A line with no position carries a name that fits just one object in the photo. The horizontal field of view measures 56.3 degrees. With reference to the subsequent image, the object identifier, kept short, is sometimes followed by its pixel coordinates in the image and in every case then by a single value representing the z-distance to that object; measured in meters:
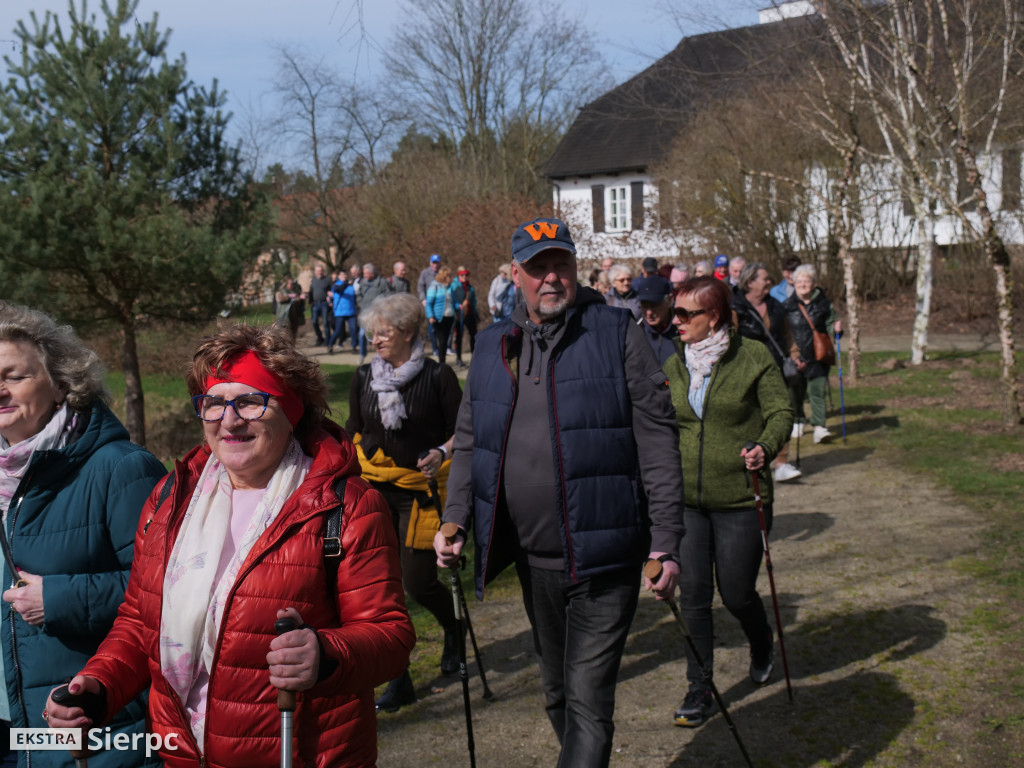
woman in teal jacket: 2.84
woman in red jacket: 2.38
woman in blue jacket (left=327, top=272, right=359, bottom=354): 21.44
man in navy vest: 3.39
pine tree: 15.41
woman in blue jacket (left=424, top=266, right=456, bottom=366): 17.73
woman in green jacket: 4.62
